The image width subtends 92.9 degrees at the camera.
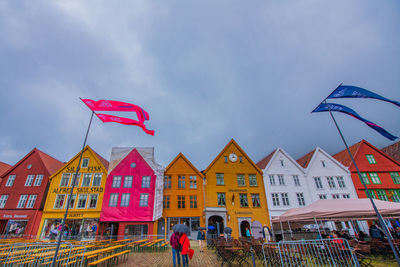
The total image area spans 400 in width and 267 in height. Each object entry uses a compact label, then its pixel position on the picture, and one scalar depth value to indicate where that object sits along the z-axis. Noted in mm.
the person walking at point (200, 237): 15454
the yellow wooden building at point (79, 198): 25109
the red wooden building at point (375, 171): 26766
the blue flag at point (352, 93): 8688
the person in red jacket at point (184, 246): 9587
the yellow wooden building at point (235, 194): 25812
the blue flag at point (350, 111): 8788
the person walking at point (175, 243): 10086
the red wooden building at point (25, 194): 24922
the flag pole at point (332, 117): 8963
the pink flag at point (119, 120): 12200
